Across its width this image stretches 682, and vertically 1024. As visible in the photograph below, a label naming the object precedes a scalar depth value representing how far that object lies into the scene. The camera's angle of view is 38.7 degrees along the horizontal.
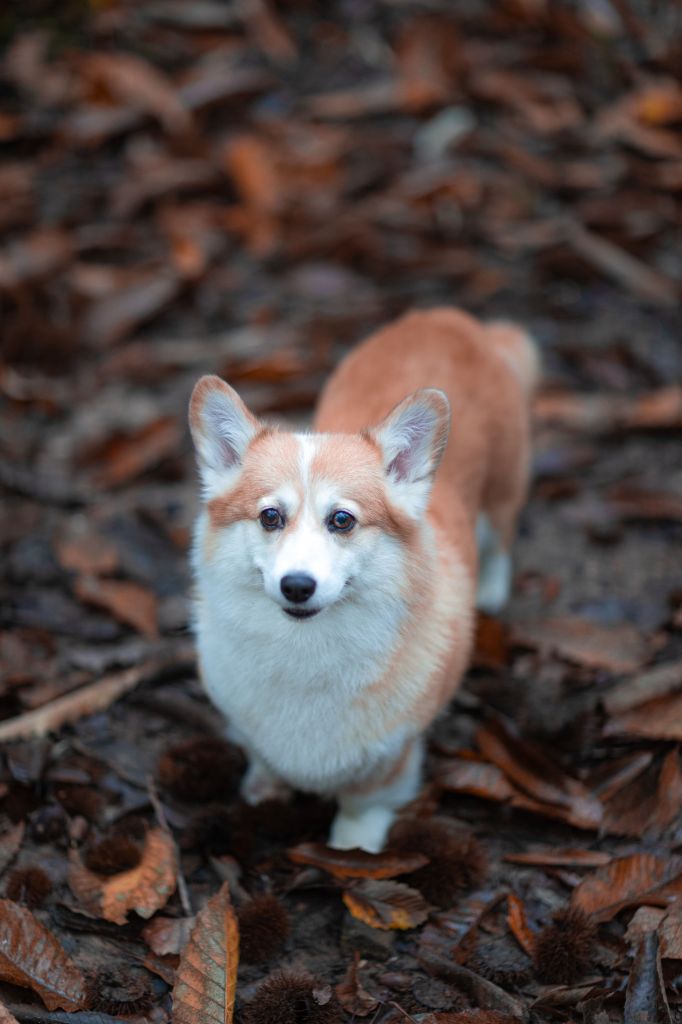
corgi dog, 2.63
